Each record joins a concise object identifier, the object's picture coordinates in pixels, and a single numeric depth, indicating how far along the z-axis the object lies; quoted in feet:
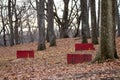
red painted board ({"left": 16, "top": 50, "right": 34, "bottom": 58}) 64.34
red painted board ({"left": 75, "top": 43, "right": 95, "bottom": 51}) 65.88
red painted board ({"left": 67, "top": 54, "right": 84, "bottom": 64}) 48.14
